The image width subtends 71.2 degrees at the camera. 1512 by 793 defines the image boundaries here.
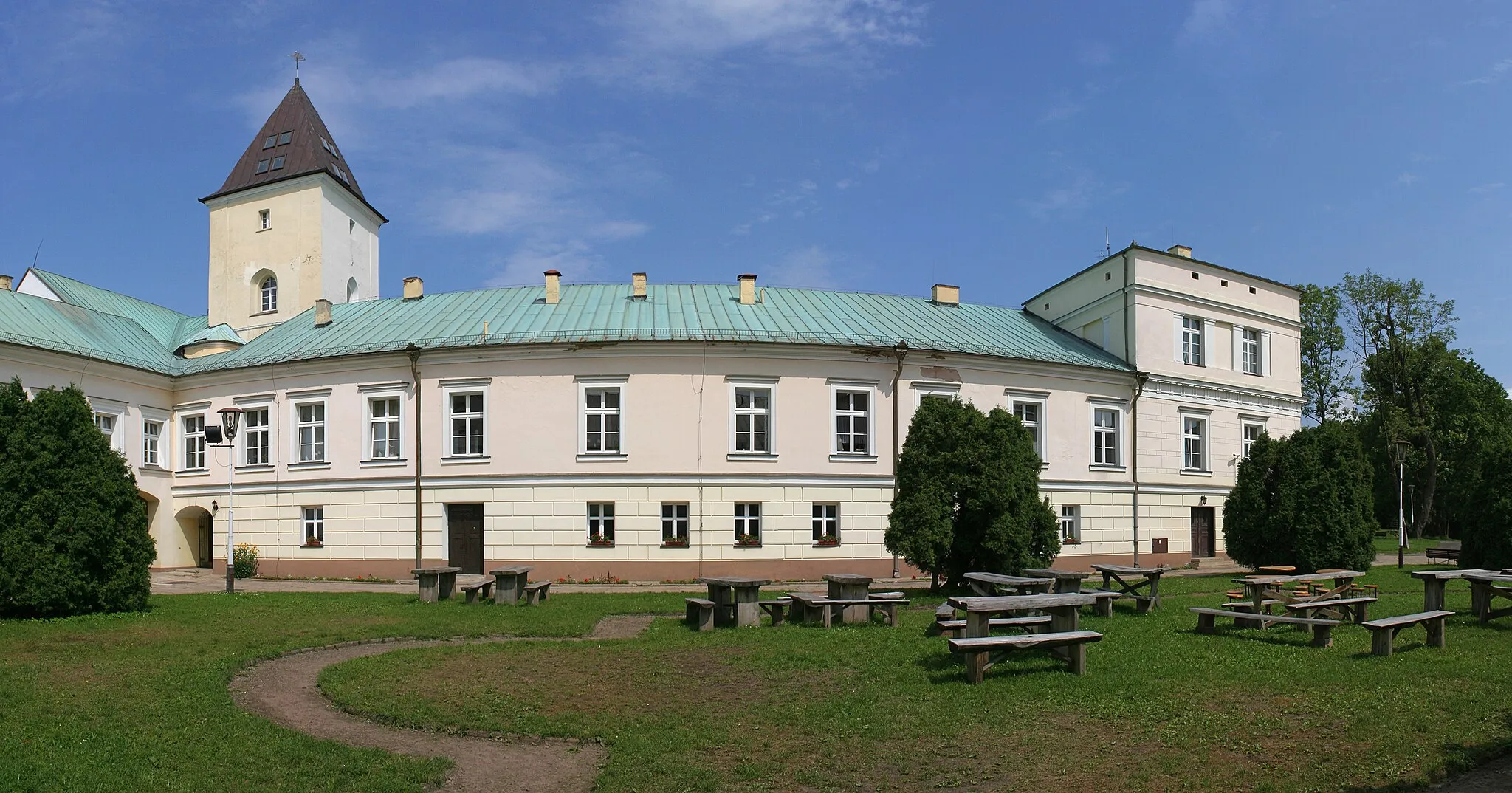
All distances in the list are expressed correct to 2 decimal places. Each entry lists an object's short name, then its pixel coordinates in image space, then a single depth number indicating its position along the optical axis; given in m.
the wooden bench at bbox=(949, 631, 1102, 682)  10.07
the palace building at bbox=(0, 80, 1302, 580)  27.28
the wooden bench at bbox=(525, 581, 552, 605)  19.59
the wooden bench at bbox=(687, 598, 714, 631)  15.52
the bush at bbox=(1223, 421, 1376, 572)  23.00
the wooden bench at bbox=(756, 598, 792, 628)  16.08
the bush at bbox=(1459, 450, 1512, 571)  20.33
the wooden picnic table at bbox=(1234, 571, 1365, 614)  14.34
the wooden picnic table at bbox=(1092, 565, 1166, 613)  16.09
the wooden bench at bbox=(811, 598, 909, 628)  15.23
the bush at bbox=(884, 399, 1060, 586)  20.12
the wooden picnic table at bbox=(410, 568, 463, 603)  20.05
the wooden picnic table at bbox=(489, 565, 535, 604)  19.17
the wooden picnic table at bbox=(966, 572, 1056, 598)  15.17
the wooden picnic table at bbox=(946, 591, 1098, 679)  10.48
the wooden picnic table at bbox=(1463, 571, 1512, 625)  13.33
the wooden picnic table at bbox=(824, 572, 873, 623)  15.51
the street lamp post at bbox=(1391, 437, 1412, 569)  29.15
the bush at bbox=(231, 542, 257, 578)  28.75
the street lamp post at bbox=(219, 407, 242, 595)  21.75
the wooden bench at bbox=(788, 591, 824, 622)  15.50
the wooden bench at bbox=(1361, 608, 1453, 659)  10.97
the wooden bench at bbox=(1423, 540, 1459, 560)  28.02
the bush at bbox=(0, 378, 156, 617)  15.93
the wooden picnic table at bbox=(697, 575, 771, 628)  15.55
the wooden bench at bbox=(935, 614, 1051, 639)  11.55
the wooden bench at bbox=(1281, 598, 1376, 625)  12.60
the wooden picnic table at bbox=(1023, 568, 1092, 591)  15.55
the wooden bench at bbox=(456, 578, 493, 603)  19.52
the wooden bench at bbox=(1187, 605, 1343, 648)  11.84
